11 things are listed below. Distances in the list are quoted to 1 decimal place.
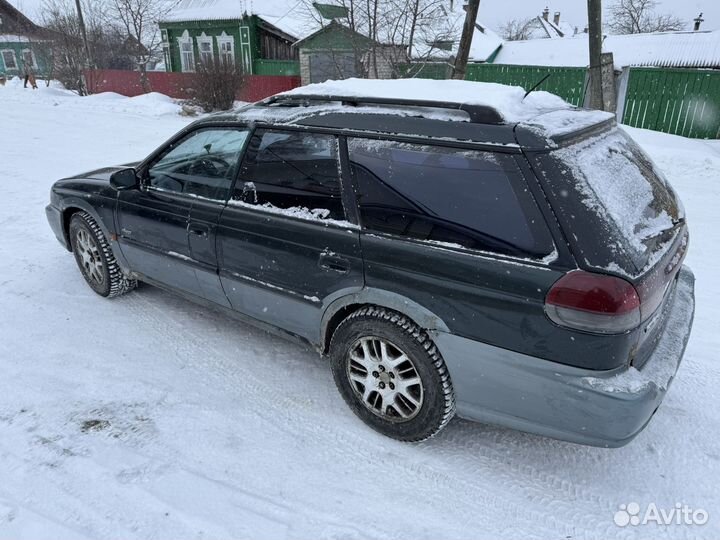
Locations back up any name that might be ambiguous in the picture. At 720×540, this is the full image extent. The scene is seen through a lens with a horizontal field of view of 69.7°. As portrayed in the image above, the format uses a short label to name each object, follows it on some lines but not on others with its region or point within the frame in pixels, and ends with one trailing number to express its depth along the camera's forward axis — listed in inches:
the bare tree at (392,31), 661.3
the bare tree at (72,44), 966.4
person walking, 1000.9
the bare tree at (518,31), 2201.0
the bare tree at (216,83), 653.9
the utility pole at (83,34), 984.3
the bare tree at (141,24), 1042.1
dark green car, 86.4
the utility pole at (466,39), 420.2
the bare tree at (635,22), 1661.0
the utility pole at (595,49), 368.8
